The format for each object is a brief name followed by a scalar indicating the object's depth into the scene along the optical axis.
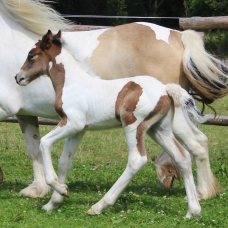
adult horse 11.73
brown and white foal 9.81
